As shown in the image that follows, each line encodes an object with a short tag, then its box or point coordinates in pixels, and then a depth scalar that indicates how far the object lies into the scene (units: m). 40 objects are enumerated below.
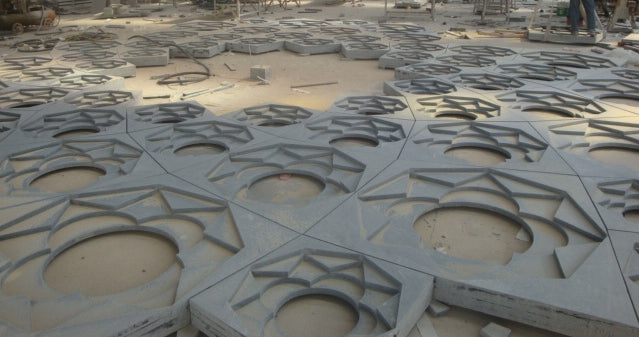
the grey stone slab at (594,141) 4.25
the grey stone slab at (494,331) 2.57
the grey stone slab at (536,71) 7.41
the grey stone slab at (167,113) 5.80
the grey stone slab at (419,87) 6.78
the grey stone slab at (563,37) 11.27
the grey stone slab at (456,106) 5.78
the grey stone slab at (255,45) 11.15
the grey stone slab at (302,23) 14.09
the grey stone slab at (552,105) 5.59
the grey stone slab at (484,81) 6.95
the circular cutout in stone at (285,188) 4.07
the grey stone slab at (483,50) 9.24
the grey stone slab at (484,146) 4.30
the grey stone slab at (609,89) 6.47
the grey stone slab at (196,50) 10.59
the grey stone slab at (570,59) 8.30
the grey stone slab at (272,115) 5.78
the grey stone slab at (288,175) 3.53
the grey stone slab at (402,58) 9.24
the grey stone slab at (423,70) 7.89
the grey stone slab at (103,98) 6.39
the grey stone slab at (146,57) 9.70
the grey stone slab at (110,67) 8.55
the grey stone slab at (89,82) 7.15
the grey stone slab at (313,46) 11.07
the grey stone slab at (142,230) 2.52
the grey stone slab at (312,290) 2.49
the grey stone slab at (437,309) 2.72
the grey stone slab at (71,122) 5.31
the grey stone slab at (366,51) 10.39
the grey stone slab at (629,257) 2.64
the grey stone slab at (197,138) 4.78
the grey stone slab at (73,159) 4.20
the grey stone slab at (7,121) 5.19
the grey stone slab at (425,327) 2.59
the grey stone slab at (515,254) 2.57
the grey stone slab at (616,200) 3.28
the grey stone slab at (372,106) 5.92
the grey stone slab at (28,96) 6.50
